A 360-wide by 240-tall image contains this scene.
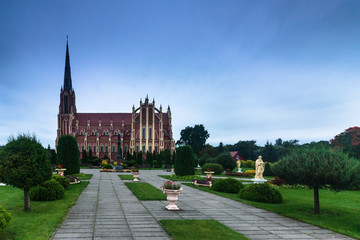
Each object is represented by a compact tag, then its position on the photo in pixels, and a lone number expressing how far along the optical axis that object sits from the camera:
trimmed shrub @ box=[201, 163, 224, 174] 31.85
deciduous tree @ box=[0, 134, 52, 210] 9.05
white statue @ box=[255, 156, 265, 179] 21.11
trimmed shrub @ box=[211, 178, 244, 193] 16.33
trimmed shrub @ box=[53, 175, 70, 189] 15.26
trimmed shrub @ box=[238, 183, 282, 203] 13.08
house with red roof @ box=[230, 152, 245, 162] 67.56
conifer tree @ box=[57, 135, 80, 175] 22.45
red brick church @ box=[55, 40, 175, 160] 74.19
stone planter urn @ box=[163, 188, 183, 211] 10.59
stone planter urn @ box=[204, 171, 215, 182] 20.37
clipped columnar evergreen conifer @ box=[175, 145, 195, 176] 26.57
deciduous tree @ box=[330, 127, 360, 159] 42.25
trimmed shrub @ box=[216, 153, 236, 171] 36.53
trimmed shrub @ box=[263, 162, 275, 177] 33.12
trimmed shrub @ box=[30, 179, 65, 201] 11.84
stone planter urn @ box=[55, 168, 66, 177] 20.30
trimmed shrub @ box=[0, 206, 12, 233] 6.03
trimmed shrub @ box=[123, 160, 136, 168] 50.65
